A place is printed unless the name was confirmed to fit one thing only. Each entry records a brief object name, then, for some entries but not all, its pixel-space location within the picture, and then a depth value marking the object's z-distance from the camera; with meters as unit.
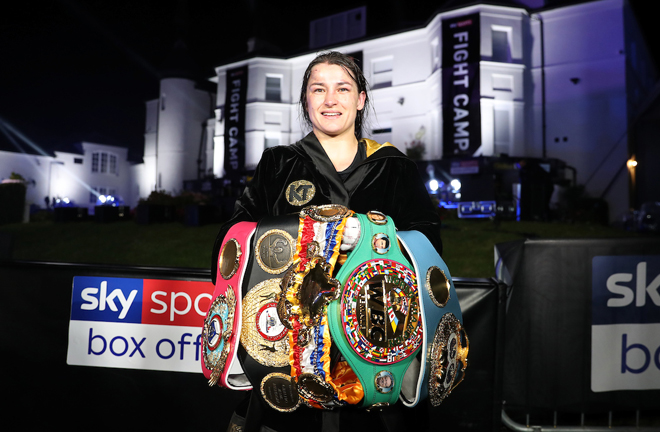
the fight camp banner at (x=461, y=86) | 21.83
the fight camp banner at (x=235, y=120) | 29.03
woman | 1.64
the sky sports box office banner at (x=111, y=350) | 2.81
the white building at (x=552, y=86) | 21.34
